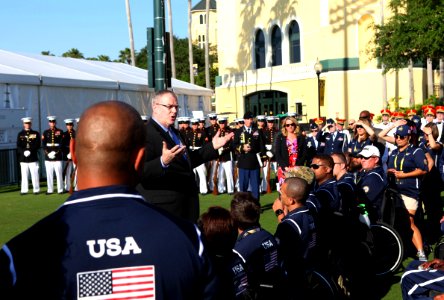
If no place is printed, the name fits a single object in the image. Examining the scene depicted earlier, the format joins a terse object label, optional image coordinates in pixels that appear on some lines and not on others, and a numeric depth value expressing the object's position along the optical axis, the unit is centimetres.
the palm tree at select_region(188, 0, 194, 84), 4951
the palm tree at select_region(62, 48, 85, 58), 8120
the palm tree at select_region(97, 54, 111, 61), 8175
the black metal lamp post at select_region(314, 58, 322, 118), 3036
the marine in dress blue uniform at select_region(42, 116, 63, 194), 1819
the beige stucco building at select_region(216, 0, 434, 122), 3990
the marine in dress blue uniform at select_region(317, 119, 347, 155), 1712
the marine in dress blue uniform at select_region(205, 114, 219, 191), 1830
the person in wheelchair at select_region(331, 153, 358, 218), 802
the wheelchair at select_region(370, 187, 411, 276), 836
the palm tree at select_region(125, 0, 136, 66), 4668
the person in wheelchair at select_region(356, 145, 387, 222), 868
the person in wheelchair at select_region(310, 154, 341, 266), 678
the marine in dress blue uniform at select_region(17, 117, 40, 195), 1814
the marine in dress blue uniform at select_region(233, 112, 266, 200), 1446
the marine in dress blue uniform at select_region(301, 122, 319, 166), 1354
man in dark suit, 571
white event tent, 2000
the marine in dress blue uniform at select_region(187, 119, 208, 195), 1795
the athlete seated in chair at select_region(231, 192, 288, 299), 472
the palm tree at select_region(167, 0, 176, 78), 4947
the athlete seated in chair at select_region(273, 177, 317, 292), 587
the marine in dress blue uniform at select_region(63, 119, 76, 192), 1828
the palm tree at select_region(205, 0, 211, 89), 4906
